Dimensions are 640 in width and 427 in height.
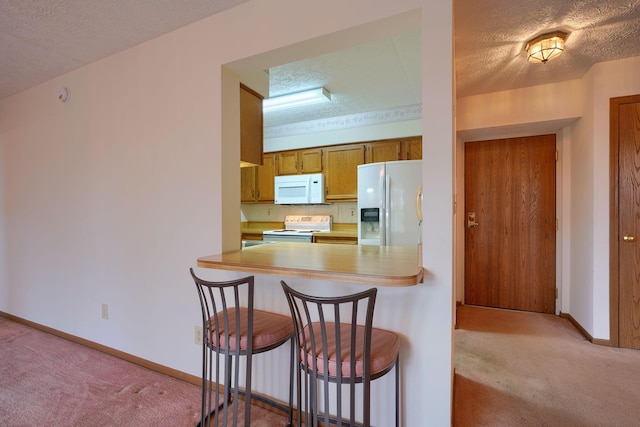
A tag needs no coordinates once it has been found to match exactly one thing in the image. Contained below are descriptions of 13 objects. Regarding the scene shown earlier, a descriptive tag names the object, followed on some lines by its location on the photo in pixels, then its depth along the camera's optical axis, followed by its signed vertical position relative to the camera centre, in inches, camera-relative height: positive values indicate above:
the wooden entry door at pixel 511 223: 129.1 -3.8
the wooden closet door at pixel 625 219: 95.3 -1.5
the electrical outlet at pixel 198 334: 78.2 -31.1
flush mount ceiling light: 81.9 +47.2
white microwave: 162.9 +14.5
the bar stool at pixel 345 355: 42.9 -22.0
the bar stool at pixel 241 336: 53.0 -22.8
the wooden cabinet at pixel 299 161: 167.0 +30.6
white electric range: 160.9 -8.2
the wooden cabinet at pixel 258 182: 180.9 +19.9
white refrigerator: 126.1 +5.0
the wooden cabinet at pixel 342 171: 156.4 +23.6
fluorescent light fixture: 124.5 +50.5
